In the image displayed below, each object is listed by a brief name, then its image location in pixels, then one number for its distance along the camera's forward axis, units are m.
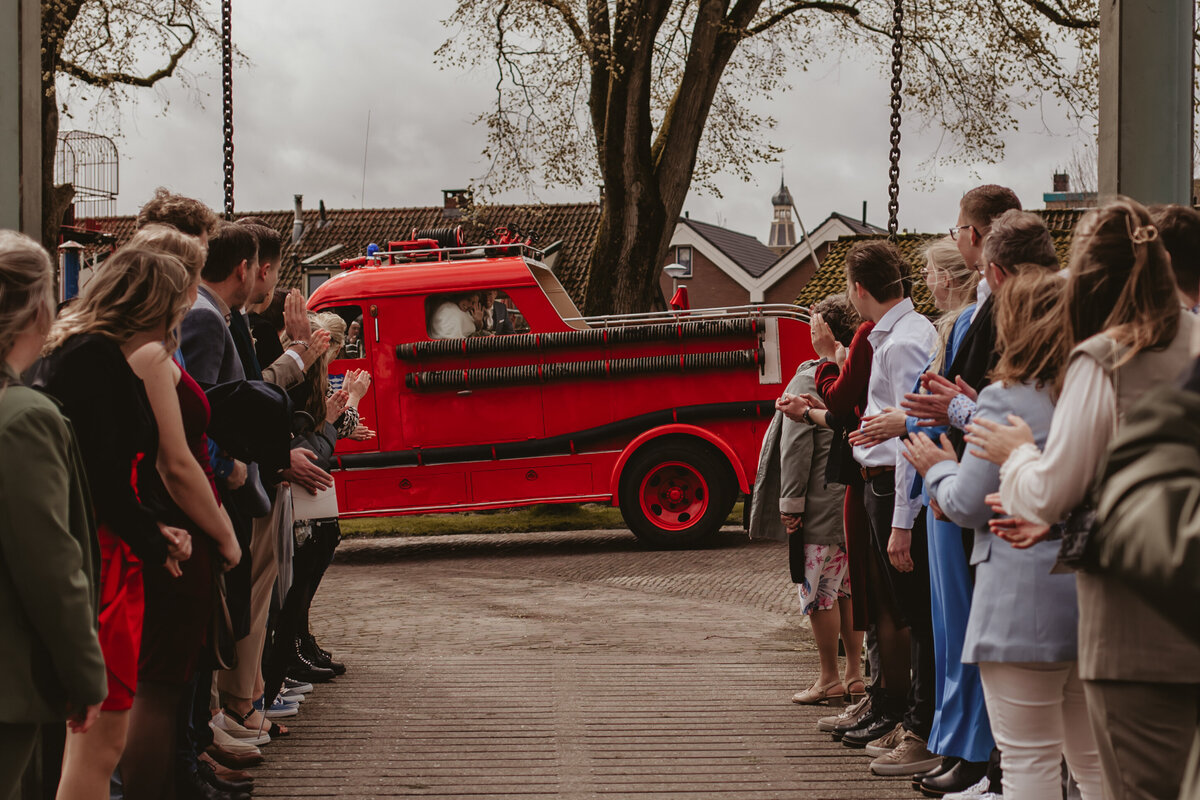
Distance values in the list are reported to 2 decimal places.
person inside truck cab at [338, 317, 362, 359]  12.79
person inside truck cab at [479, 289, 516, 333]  12.84
